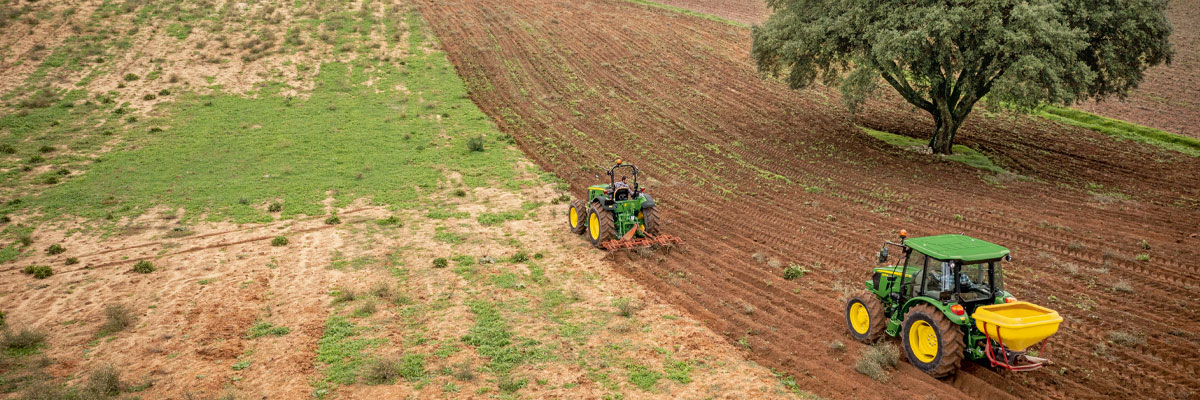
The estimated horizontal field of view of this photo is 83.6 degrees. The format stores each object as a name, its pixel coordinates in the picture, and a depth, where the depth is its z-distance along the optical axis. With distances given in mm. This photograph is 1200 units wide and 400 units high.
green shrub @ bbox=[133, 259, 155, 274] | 15906
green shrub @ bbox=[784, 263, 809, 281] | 14906
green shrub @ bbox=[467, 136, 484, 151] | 26531
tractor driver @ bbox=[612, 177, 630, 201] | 17016
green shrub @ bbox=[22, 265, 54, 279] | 15602
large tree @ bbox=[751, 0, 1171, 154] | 21516
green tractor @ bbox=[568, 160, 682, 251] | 16781
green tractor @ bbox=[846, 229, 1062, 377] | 9562
